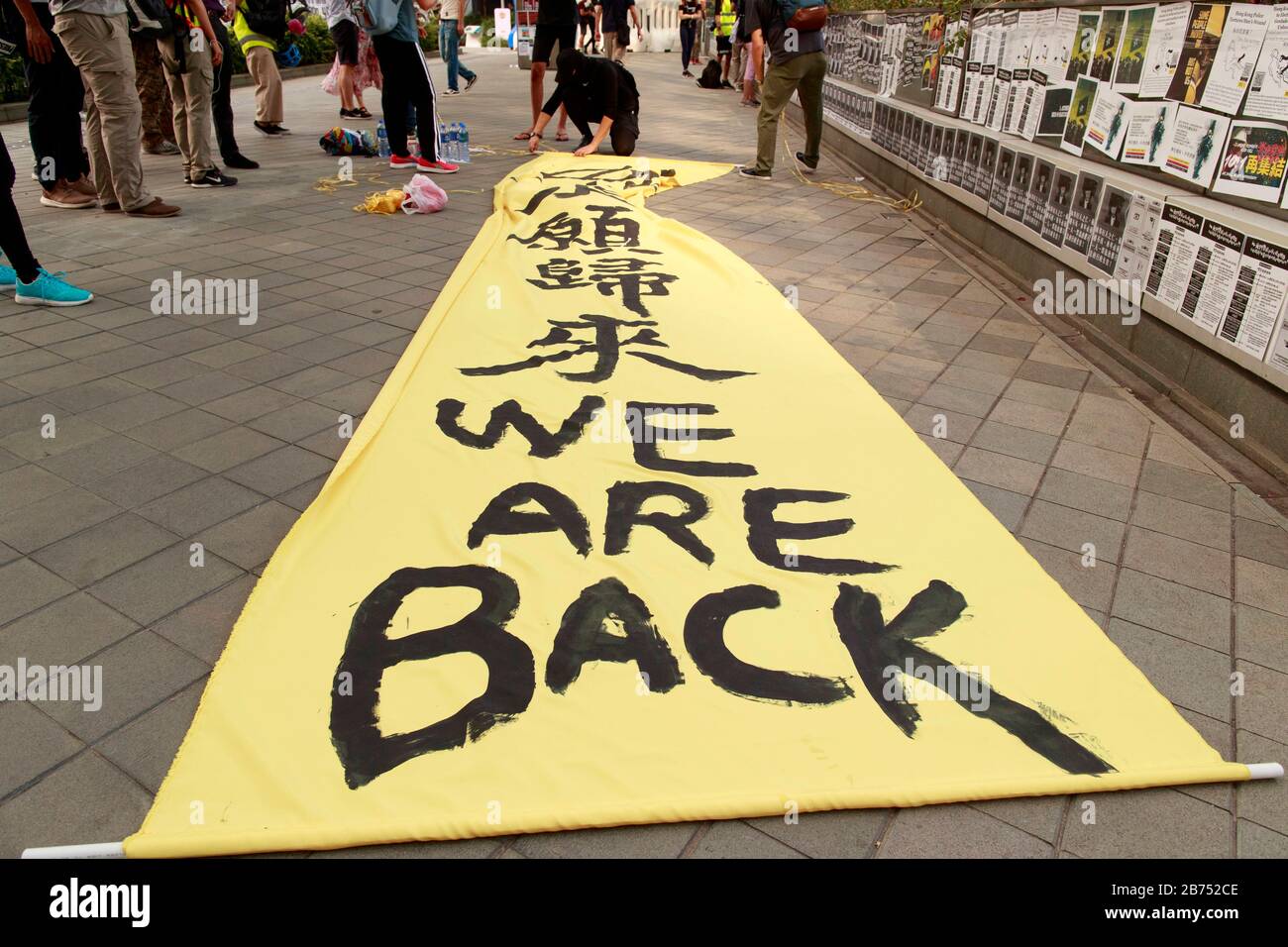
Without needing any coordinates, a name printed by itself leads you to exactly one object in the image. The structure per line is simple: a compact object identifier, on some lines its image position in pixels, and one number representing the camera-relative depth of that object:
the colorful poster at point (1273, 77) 3.00
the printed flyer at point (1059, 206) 4.39
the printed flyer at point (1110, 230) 3.89
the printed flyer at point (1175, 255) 3.40
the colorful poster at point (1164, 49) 3.58
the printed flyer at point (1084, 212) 4.14
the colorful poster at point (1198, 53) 3.36
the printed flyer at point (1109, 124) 4.05
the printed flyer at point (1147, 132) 3.71
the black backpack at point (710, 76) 14.48
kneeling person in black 7.65
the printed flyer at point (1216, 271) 3.17
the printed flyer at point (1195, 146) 3.37
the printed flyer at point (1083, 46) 4.29
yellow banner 1.66
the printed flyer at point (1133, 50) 3.84
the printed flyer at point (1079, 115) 4.32
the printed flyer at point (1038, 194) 4.63
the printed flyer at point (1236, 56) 3.13
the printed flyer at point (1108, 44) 4.06
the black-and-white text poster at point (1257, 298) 2.94
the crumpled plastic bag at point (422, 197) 6.15
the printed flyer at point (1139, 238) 3.66
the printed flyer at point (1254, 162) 3.04
